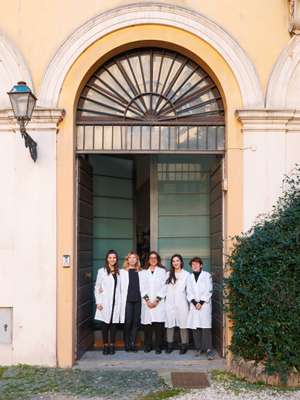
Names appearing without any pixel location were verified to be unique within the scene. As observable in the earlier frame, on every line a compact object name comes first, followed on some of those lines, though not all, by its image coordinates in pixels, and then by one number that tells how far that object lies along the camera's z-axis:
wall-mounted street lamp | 7.41
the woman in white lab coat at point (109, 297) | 9.17
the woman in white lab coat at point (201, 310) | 8.89
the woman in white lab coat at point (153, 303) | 9.22
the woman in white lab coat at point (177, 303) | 9.17
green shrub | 7.25
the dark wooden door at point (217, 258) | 8.71
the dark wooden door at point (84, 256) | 8.72
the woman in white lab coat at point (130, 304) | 9.26
